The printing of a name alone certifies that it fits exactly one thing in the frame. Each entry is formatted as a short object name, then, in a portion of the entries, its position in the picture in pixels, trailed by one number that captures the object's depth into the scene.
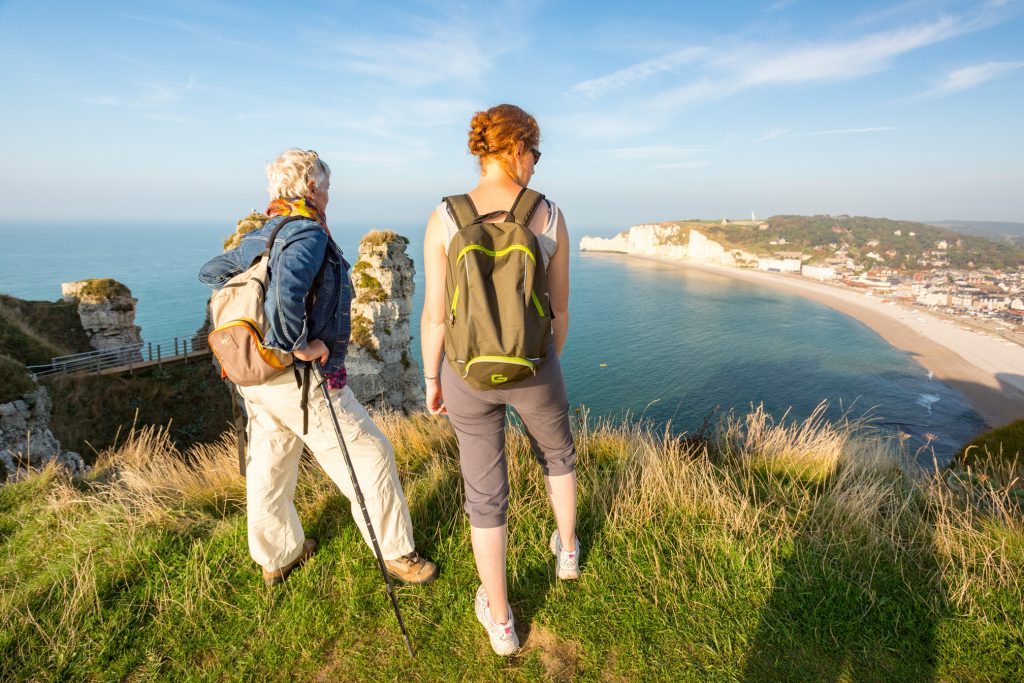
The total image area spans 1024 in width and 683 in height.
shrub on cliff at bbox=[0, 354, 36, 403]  12.91
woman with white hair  2.16
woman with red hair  1.96
